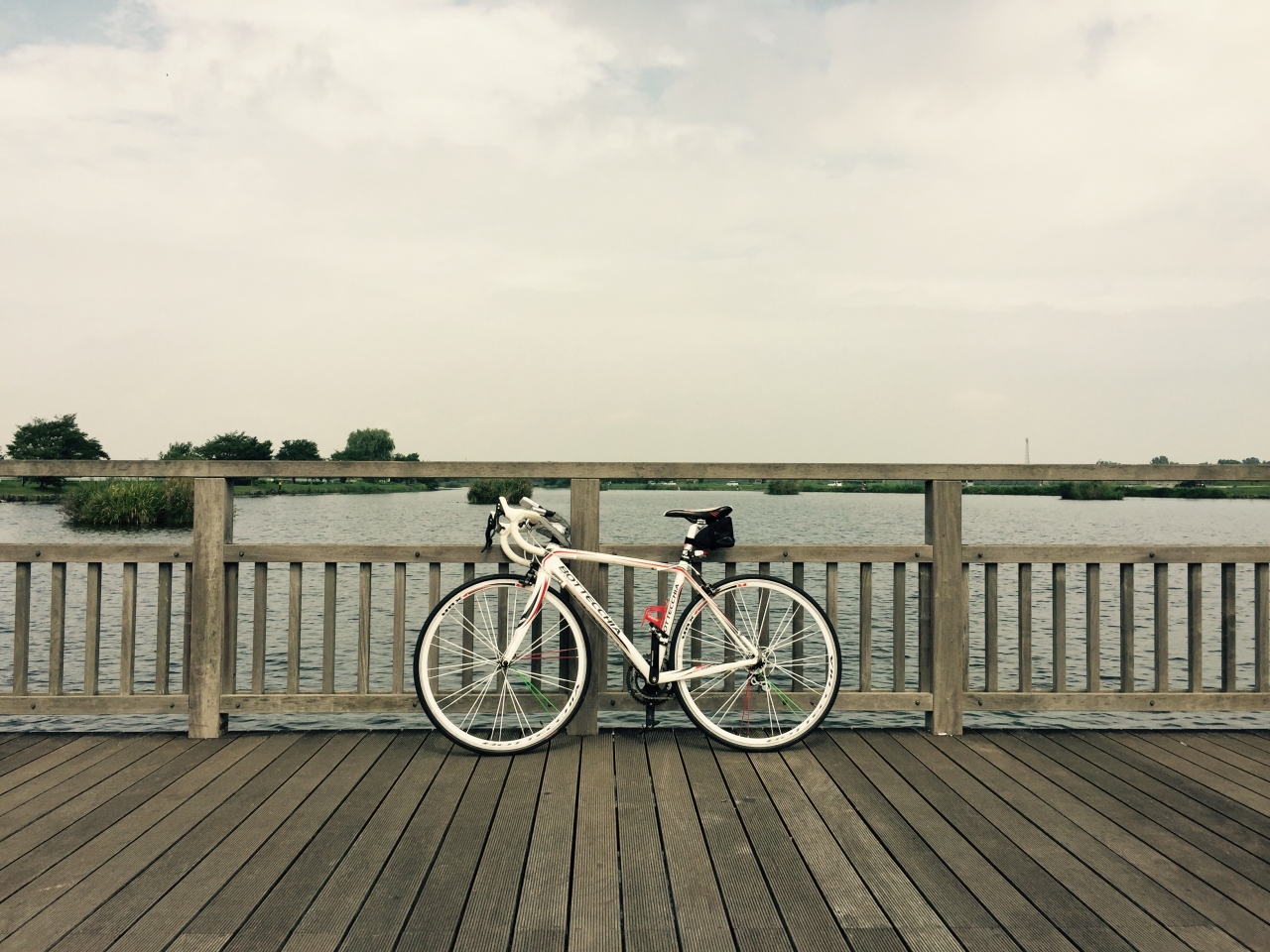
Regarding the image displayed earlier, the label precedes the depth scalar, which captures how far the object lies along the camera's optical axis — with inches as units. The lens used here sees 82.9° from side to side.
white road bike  112.0
